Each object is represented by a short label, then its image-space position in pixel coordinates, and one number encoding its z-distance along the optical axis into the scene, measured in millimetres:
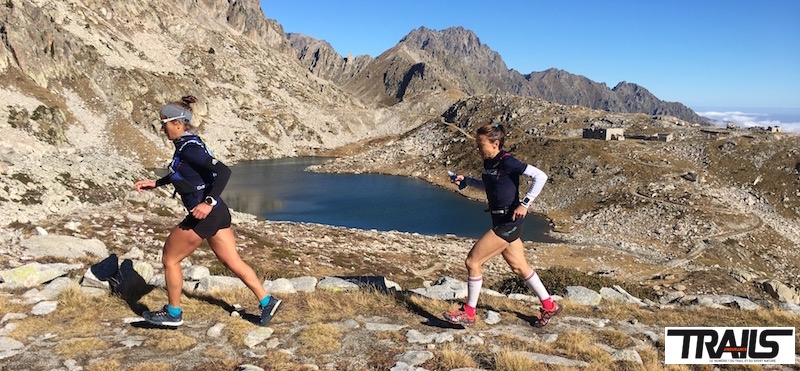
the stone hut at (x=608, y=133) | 88625
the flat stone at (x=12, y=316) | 8981
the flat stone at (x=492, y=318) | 10117
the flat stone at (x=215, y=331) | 8852
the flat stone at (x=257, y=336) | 8514
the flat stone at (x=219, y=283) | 11780
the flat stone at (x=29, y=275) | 10945
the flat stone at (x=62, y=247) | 14680
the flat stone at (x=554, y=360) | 7902
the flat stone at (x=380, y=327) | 9539
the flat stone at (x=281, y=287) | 11992
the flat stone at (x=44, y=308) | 9438
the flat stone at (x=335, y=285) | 12961
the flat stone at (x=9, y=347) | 7634
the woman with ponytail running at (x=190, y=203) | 7816
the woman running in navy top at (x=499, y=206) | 8680
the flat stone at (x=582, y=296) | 12961
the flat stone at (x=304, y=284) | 12688
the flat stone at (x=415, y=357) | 7867
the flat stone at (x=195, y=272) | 13273
